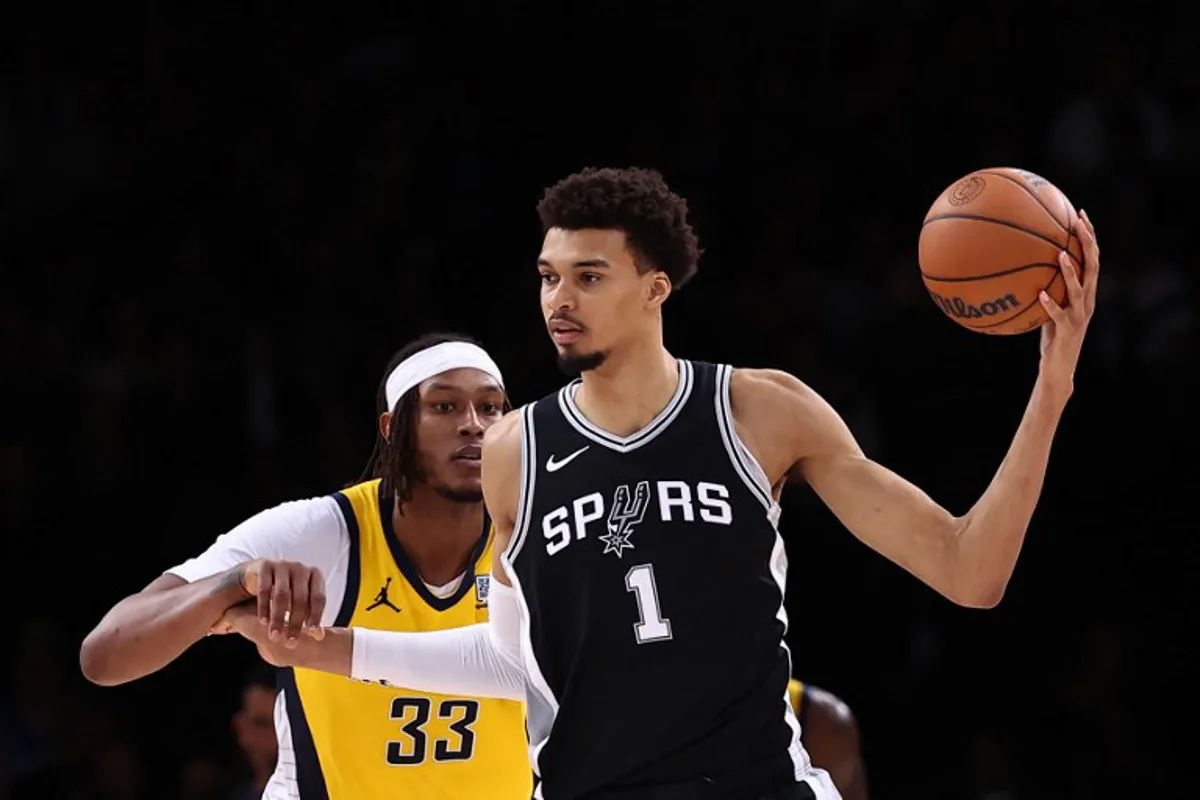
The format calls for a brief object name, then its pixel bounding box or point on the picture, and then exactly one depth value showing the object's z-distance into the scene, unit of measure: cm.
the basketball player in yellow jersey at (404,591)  980
